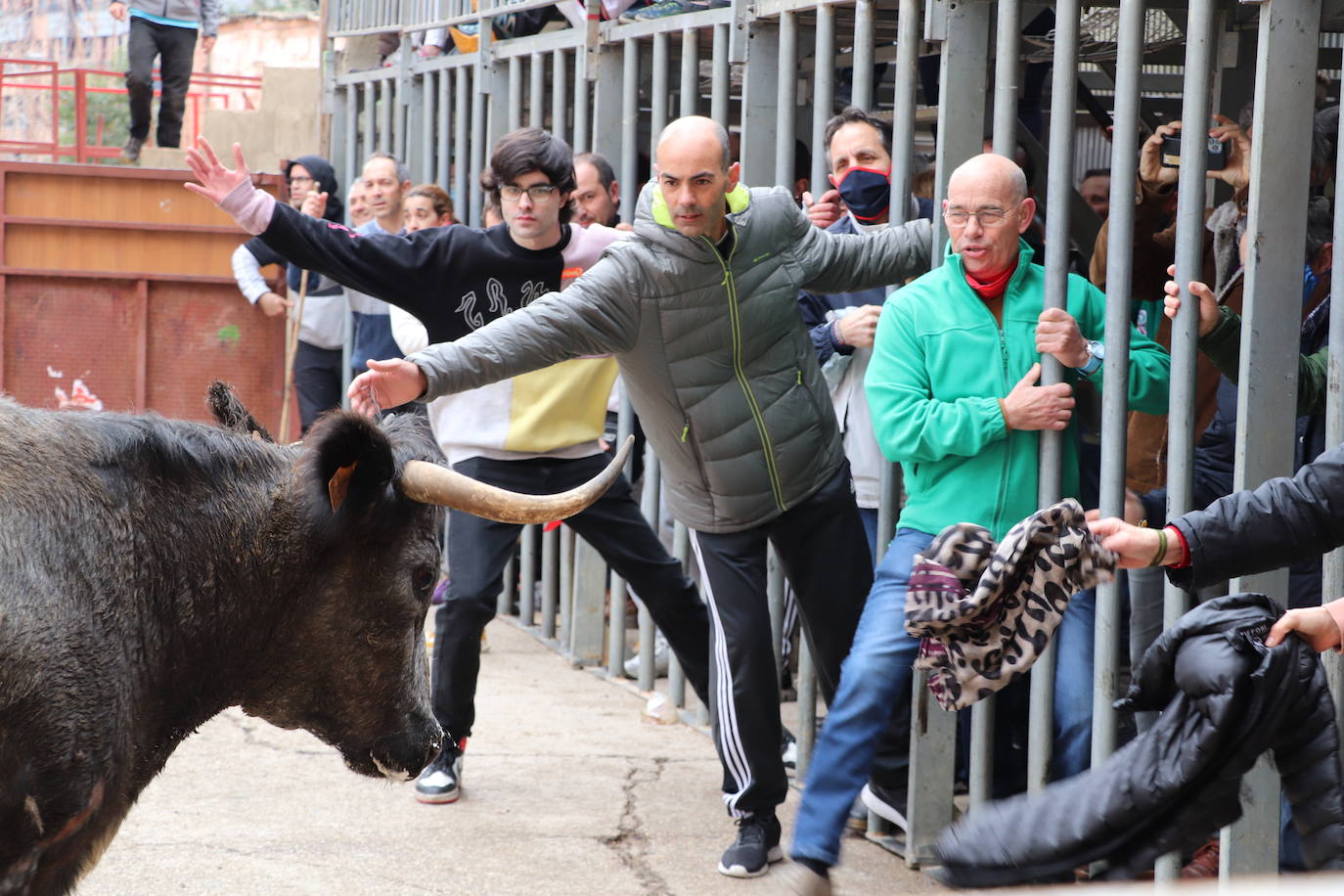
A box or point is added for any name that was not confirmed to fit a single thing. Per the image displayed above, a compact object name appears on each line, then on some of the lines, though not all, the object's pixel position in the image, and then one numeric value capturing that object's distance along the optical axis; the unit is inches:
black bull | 244.0
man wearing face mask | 416.6
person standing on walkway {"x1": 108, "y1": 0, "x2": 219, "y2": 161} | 1000.9
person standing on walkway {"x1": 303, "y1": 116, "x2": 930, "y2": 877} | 368.0
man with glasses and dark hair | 419.6
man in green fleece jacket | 342.5
